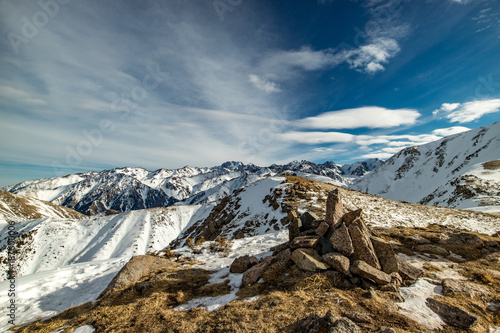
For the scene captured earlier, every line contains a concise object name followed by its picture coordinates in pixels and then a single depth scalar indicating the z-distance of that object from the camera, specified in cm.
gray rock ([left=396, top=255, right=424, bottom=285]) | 770
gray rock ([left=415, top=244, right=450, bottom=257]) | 1102
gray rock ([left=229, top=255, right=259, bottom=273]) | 1016
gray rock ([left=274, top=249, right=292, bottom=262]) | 927
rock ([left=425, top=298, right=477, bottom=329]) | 511
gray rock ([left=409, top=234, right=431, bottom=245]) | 1254
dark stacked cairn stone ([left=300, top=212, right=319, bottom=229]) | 1242
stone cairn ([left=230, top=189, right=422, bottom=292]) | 721
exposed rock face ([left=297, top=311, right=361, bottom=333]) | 429
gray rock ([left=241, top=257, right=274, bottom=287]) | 834
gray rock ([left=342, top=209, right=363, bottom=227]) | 941
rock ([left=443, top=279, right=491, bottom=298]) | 655
